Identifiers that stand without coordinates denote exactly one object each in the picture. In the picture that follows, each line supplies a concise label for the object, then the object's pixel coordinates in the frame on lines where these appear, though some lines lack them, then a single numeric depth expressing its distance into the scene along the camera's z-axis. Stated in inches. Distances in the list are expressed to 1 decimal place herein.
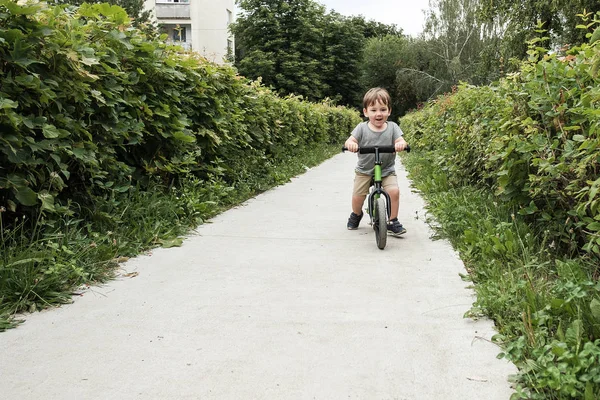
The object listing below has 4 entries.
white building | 1669.5
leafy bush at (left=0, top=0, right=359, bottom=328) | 142.1
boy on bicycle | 216.5
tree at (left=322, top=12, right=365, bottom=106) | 1962.4
